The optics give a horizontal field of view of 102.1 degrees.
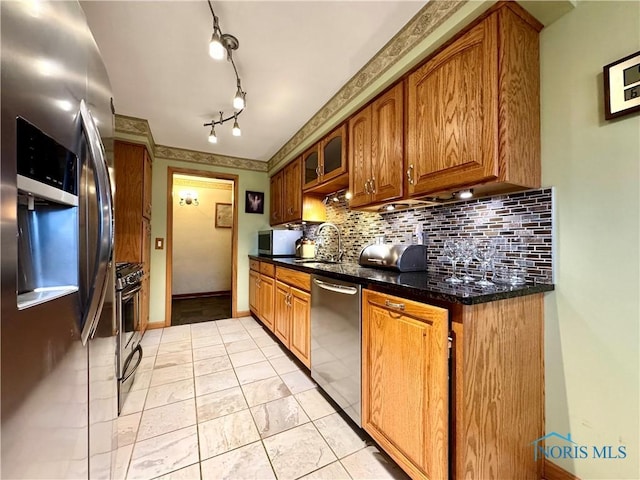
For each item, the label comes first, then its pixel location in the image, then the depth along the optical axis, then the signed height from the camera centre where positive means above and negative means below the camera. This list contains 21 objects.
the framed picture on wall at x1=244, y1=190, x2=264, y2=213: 3.93 +0.62
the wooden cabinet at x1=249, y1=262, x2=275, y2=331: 2.90 -0.68
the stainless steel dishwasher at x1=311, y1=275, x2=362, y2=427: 1.46 -0.63
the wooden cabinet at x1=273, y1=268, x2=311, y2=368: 2.06 -0.69
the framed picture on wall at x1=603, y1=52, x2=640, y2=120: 0.99 +0.61
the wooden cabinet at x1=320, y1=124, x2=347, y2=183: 2.19 +0.81
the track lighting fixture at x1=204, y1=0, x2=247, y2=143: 1.32 +1.15
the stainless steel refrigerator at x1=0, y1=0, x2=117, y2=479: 0.47 +0.00
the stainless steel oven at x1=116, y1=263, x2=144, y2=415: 1.67 -0.59
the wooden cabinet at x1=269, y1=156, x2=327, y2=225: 3.01 +0.52
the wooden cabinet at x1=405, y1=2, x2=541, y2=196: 1.13 +0.64
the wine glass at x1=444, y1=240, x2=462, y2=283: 1.48 -0.06
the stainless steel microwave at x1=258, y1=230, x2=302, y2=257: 3.42 +0.00
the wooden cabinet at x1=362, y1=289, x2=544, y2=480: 0.97 -0.60
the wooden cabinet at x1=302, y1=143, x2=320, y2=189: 2.64 +0.82
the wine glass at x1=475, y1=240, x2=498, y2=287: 1.34 -0.07
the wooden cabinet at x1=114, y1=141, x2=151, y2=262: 2.64 +0.43
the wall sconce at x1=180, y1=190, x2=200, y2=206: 5.12 +0.89
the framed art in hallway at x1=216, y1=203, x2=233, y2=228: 5.41 +0.57
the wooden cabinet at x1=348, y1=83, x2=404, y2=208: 1.62 +0.64
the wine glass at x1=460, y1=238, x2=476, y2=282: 1.42 -0.05
